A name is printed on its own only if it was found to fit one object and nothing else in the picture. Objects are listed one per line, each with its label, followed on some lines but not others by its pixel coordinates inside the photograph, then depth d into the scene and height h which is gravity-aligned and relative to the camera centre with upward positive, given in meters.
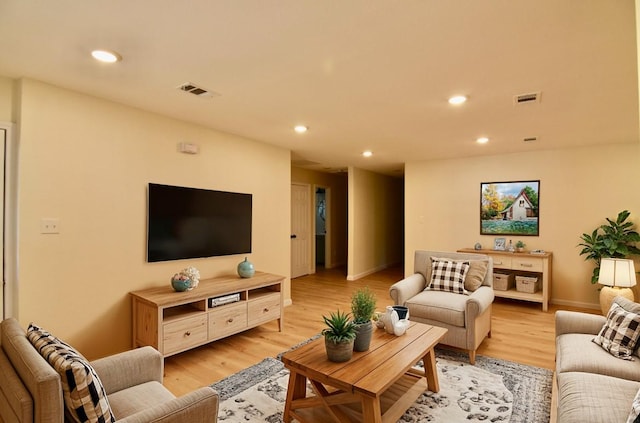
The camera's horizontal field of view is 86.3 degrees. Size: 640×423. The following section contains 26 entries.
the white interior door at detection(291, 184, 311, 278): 7.07 -0.22
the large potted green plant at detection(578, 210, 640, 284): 4.37 -0.27
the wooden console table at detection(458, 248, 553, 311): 4.70 -0.66
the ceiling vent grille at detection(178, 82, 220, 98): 2.62 +1.03
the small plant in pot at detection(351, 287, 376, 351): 2.22 -0.66
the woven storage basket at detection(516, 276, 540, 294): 4.85 -0.92
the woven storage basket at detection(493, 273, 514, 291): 5.04 -0.92
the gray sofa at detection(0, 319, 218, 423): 1.18 -0.76
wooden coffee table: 1.84 -0.89
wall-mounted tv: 3.30 -0.05
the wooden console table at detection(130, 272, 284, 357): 2.86 -0.88
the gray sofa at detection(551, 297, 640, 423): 1.56 -0.85
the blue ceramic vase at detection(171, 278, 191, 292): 3.11 -0.60
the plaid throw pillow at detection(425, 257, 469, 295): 3.52 -0.59
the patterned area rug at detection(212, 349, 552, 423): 2.24 -1.28
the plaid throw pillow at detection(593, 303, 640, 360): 2.10 -0.72
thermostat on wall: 3.54 +0.74
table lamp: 3.66 -0.62
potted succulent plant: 2.04 -0.72
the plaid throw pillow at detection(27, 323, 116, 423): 1.27 -0.65
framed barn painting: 5.20 +0.19
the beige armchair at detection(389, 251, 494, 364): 2.99 -0.81
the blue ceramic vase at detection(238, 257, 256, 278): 3.82 -0.57
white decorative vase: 2.52 -0.75
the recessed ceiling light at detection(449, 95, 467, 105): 2.84 +1.02
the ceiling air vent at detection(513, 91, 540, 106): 2.77 +1.02
